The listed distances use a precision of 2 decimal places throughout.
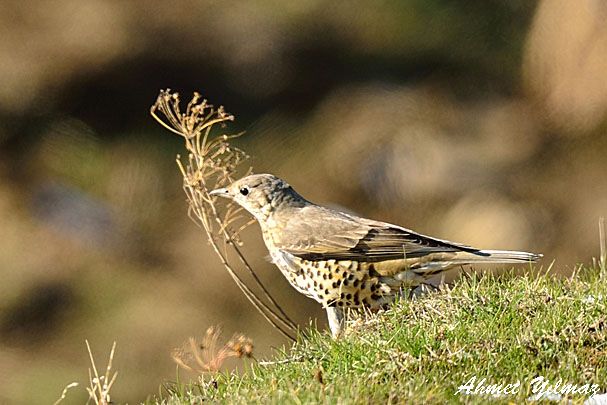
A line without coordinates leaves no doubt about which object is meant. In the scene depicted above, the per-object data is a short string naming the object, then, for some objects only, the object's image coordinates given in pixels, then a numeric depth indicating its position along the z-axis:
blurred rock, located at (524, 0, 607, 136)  35.55
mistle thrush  16.44
